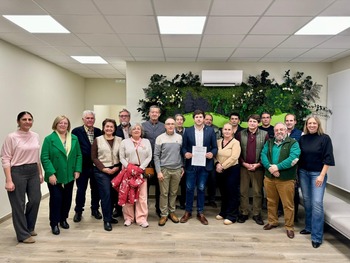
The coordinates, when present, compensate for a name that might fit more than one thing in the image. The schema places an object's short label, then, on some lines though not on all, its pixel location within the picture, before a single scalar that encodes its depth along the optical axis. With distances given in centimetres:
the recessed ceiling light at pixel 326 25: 333
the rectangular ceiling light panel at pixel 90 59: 554
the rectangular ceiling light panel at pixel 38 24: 339
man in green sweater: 347
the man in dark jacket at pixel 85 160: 401
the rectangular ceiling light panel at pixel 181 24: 335
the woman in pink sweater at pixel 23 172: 314
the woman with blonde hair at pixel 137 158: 382
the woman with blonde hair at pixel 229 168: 392
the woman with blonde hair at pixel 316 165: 330
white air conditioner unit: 543
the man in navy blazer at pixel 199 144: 393
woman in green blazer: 347
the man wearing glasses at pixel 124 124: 428
